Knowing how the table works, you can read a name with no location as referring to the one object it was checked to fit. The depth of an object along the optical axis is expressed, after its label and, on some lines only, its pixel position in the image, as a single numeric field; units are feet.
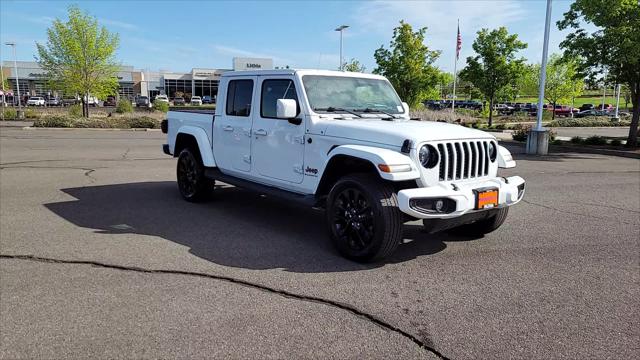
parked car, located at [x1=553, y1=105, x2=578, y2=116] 187.73
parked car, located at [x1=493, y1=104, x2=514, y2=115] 180.16
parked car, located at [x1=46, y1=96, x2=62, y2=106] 214.44
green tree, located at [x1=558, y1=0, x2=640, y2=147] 50.88
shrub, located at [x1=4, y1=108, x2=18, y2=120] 110.83
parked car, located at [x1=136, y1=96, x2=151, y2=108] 201.87
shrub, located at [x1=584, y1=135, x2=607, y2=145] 62.39
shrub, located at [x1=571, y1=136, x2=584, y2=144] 64.57
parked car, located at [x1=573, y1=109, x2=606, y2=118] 170.16
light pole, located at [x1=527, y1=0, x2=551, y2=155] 55.52
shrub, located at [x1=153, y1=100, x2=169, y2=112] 143.97
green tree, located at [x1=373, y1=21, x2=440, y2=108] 104.69
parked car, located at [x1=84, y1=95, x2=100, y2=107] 208.01
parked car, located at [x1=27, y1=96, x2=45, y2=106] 209.56
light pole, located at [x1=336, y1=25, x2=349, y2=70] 135.99
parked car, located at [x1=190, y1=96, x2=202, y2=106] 210.79
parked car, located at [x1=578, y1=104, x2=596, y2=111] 196.24
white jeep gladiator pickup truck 14.61
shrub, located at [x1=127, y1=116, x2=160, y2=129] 87.74
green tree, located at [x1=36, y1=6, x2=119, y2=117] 109.19
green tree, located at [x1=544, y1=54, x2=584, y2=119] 161.20
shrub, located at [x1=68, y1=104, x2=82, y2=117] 101.48
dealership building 290.56
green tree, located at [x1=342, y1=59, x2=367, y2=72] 150.72
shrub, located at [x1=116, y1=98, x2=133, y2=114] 126.41
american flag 122.62
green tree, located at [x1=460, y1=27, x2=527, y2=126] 94.68
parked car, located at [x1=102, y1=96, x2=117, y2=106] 222.73
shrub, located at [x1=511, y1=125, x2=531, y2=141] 72.84
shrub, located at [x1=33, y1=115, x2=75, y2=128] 82.64
